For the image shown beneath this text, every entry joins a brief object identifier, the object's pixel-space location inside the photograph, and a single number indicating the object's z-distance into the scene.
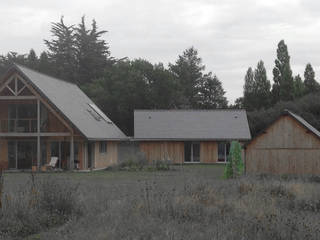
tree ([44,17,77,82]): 70.00
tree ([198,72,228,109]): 77.38
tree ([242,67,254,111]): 70.00
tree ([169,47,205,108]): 76.19
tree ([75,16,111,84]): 71.91
